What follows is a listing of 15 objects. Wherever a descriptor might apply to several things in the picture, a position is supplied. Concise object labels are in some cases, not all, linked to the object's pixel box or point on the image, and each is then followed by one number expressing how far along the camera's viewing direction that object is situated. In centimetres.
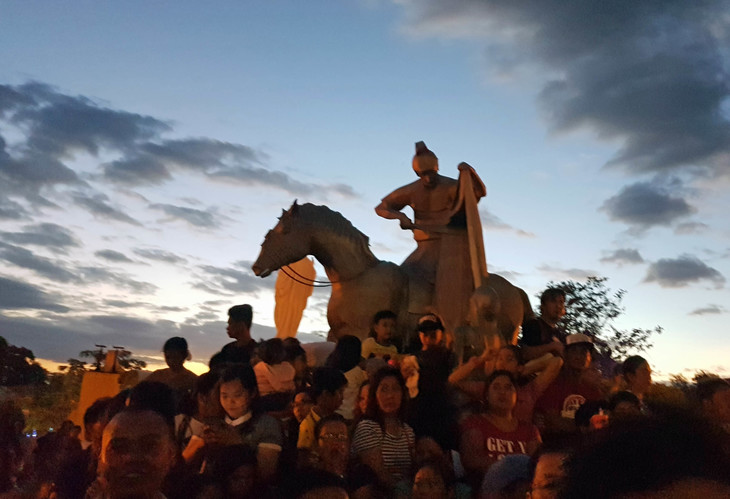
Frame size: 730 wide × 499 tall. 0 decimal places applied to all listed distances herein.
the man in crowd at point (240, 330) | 698
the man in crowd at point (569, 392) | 615
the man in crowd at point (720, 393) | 410
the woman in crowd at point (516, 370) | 600
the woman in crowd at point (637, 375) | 617
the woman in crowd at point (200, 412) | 469
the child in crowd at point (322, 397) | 500
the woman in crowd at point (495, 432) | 495
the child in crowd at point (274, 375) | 610
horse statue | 891
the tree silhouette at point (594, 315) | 2589
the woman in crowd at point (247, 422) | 444
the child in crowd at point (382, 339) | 727
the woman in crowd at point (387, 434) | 484
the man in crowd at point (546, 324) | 769
